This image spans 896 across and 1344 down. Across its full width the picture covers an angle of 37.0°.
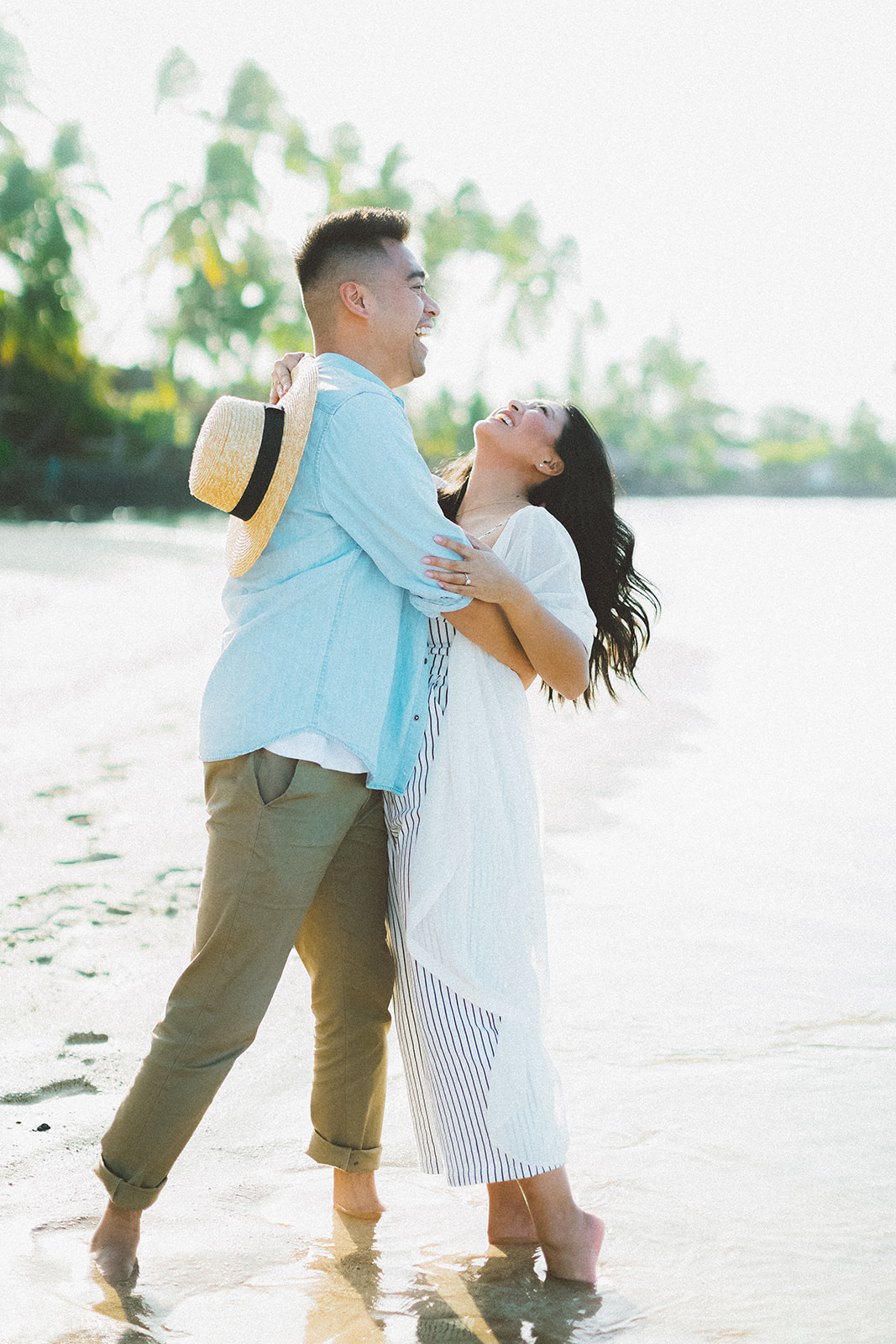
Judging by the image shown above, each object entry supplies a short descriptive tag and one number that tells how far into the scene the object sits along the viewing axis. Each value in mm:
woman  2438
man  2320
